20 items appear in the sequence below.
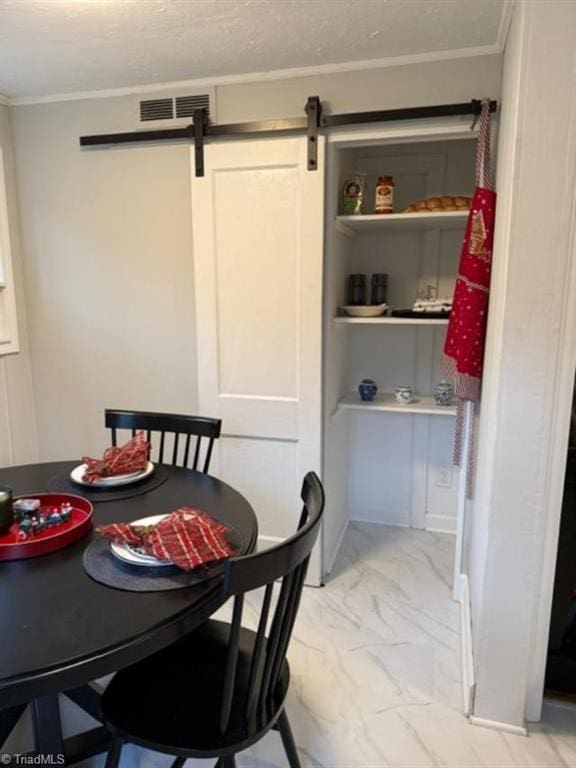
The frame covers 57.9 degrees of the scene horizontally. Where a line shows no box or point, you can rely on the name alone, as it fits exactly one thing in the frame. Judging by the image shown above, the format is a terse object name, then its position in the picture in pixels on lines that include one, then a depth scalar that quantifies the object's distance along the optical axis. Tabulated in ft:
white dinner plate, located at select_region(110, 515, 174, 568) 4.11
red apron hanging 6.53
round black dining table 3.18
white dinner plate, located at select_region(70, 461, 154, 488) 5.73
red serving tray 4.28
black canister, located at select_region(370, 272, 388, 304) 9.21
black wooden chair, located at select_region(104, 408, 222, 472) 7.02
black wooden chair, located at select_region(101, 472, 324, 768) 3.63
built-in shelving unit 8.48
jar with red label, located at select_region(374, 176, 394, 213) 8.20
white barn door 7.72
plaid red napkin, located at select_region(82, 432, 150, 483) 5.86
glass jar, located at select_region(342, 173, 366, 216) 8.34
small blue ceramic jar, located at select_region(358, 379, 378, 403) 9.32
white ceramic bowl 8.55
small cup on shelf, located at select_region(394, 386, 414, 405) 9.15
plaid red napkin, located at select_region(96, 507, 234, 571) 4.08
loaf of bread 7.82
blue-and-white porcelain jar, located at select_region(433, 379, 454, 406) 9.02
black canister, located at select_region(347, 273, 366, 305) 9.16
